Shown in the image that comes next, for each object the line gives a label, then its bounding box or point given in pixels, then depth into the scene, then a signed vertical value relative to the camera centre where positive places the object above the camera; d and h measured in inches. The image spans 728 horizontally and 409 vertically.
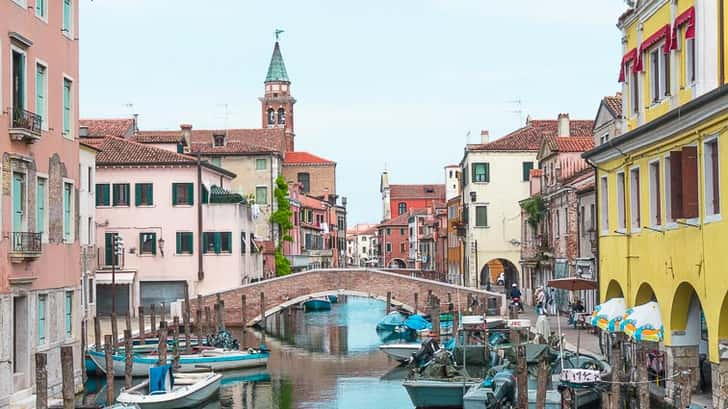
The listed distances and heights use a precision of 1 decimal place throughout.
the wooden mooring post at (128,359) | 922.7 -89.6
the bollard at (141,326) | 1246.4 -82.7
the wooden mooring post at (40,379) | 632.4 -70.6
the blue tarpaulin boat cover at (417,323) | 1574.8 -105.8
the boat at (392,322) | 1657.2 -109.7
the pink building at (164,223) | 1713.8 +42.8
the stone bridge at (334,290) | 1694.1 -63.5
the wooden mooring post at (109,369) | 850.1 -91.1
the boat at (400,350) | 1272.1 -115.6
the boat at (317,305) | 2445.9 -122.4
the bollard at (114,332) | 1088.8 -77.0
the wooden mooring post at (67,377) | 654.5 -73.3
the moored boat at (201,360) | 1128.8 -113.5
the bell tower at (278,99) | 3454.7 +459.8
